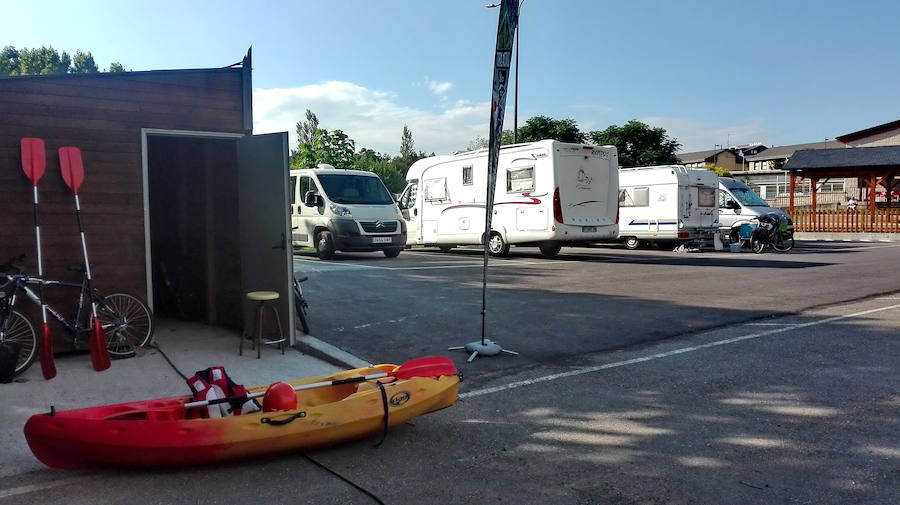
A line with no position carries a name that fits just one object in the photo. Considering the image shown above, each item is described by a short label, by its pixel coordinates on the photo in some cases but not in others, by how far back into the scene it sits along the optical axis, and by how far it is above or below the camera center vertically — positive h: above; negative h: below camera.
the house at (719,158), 93.06 +9.58
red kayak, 3.59 -1.14
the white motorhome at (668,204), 19.97 +0.65
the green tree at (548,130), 47.47 +7.02
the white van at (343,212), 15.98 +0.38
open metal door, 7.02 +0.11
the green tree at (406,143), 111.88 +14.46
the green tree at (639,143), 48.97 +6.20
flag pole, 6.13 +1.24
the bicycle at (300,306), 7.50 -0.91
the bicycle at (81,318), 5.88 -0.87
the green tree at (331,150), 38.62 +4.63
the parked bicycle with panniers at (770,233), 20.08 -0.28
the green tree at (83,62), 63.81 +16.62
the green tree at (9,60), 60.85 +16.25
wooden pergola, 30.34 +2.76
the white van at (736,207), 21.48 +0.58
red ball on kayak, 4.07 -1.07
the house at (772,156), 86.91 +9.54
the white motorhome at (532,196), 16.22 +0.80
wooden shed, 6.35 +0.62
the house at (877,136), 47.88 +6.55
